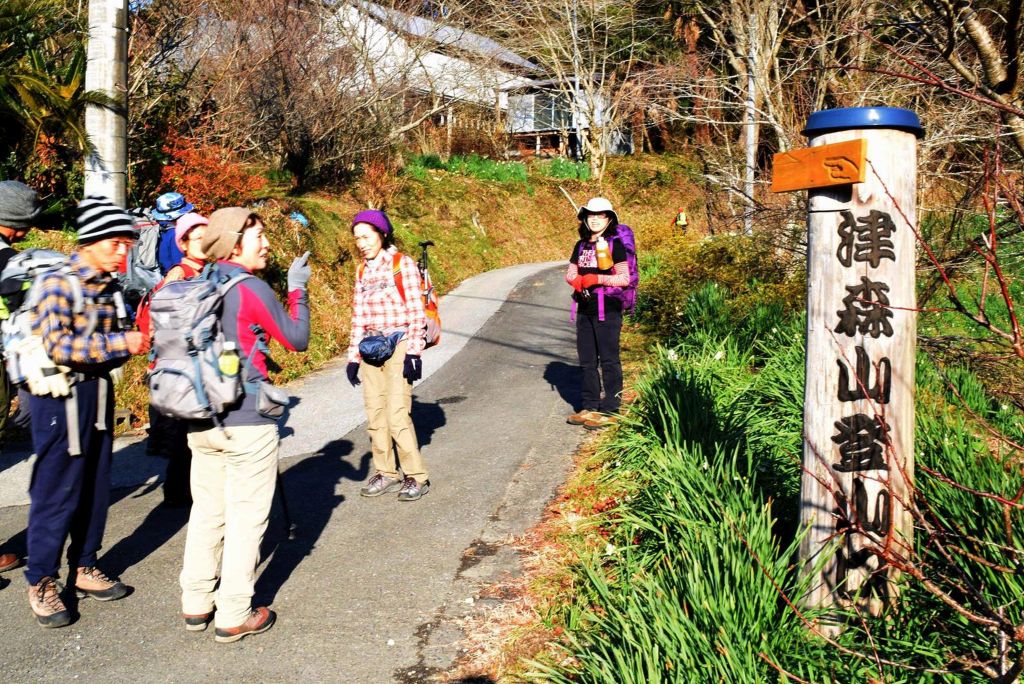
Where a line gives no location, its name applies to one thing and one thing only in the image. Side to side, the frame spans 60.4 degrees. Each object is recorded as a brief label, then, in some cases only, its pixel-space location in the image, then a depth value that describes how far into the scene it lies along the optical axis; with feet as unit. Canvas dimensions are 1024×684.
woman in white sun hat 21.94
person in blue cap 21.04
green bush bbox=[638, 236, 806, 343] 27.32
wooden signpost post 10.34
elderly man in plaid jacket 13.03
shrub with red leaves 35.86
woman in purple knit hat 17.81
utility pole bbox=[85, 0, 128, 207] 24.48
